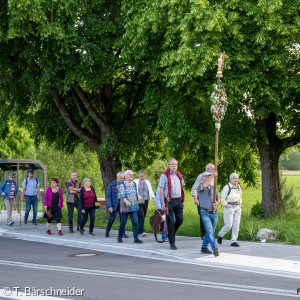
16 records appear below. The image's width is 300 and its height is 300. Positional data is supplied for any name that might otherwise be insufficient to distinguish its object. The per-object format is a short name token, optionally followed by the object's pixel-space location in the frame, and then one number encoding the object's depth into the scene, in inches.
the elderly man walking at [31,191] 739.4
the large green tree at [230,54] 619.5
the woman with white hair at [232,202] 511.2
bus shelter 856.4
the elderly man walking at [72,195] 653.9
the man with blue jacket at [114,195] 584.7
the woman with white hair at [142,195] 606.5
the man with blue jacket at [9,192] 762.2
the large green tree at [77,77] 734.5
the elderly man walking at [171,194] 494.6
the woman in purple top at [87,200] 621.3
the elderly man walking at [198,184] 472.7
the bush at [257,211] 776.9
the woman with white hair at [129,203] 542.9
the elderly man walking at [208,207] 452.1
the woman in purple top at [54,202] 634.2
